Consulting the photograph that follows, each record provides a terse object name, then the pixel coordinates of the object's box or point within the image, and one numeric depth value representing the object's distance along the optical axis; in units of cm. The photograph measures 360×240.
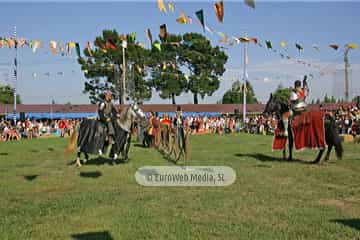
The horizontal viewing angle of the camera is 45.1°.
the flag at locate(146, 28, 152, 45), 1897
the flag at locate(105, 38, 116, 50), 2017
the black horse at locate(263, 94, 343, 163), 1220
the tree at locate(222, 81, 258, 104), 8069
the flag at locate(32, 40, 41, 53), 2048
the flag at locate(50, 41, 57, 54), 2040
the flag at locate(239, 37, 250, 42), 1911
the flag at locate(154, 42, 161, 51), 1977
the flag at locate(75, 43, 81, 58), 2037
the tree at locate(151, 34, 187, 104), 4034
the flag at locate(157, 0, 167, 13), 1321
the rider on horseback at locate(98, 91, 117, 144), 1208
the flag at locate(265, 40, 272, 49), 1995
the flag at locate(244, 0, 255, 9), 1069
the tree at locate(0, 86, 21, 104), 8072
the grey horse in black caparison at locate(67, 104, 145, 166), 1198
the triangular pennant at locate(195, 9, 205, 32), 1433
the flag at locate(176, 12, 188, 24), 1537
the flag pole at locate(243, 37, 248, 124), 3597
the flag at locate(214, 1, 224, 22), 1255
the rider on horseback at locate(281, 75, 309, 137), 1254
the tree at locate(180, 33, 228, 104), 4459
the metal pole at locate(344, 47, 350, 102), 4125
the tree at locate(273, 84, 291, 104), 7820
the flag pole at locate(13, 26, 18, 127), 3759
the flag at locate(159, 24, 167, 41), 1711
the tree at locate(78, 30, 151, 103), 4053
